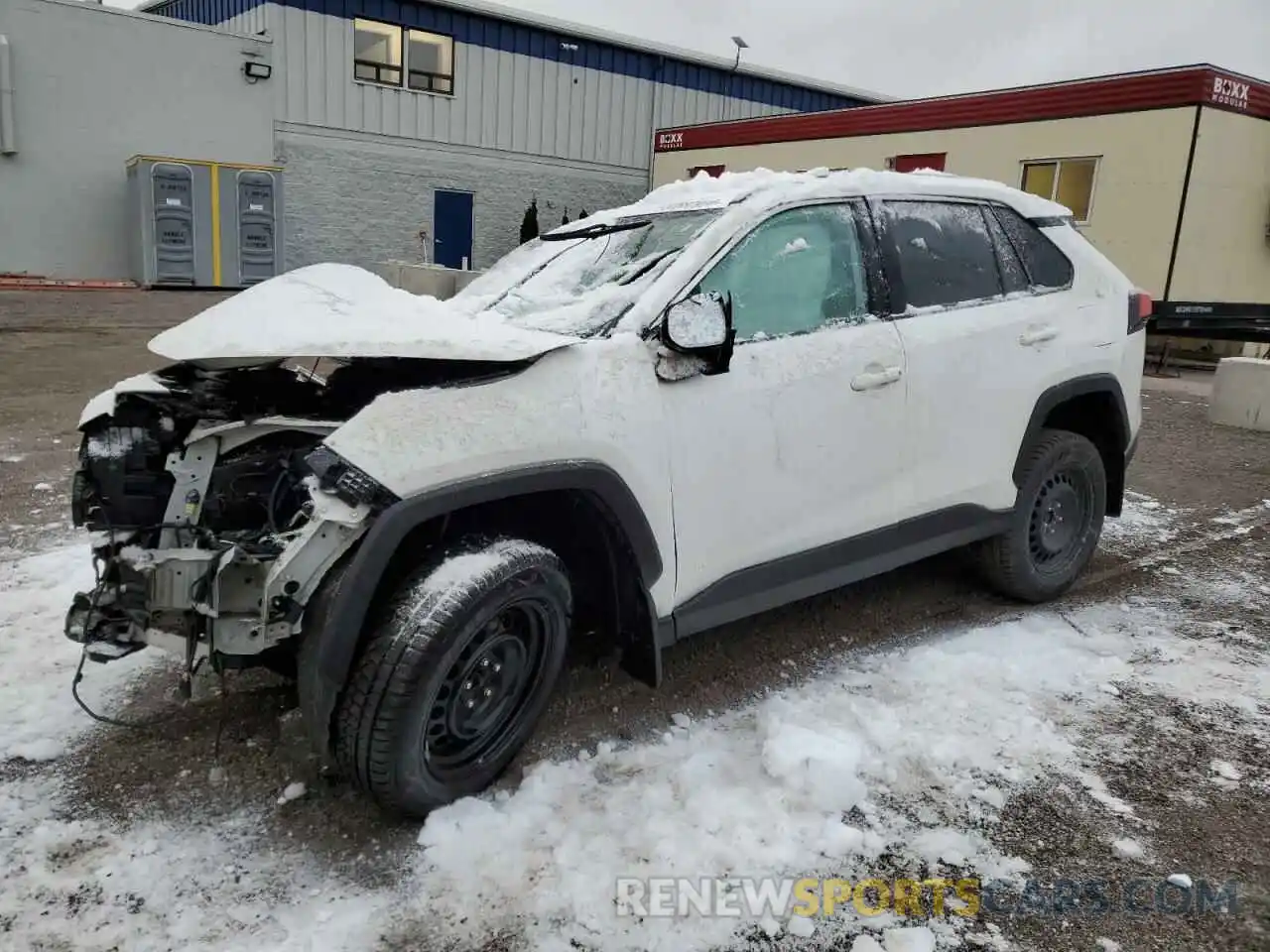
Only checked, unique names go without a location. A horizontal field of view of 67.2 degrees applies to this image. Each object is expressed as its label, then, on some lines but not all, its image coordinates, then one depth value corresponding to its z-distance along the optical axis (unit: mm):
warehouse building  17688
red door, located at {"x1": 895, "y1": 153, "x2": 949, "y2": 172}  16375
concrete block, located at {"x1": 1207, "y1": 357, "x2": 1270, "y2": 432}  9438
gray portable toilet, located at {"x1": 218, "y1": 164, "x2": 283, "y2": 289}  17891
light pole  26591
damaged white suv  2498
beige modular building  13391
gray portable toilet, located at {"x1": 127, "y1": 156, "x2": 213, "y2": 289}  17172
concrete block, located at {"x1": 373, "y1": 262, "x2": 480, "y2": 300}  14808
